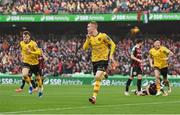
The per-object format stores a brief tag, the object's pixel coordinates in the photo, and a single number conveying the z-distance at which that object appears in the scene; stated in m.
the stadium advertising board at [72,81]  38.66
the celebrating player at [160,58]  23.88
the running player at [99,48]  18.97
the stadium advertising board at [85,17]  43.41
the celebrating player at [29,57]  22.83
